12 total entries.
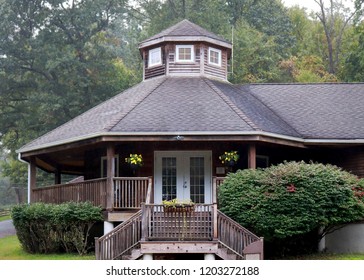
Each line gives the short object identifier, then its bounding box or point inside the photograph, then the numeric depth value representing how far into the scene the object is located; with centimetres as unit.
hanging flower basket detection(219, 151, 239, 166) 2083
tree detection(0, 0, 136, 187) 3788
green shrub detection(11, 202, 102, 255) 1983
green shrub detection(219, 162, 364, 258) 1797
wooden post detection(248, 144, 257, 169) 2014
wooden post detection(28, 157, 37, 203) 2345
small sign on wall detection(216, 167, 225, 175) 2161
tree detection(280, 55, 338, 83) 4319
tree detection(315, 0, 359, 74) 4738
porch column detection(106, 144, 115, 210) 2002
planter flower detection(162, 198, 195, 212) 1753
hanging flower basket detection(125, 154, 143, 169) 2067
